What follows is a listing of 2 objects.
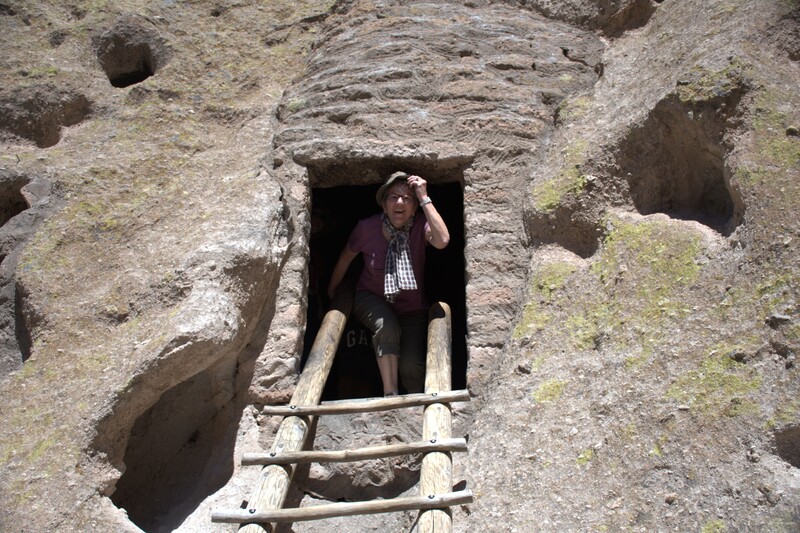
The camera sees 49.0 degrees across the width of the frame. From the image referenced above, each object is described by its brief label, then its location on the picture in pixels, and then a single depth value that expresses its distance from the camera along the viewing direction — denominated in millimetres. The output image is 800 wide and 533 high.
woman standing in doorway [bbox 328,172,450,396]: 4242
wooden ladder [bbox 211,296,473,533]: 3004
